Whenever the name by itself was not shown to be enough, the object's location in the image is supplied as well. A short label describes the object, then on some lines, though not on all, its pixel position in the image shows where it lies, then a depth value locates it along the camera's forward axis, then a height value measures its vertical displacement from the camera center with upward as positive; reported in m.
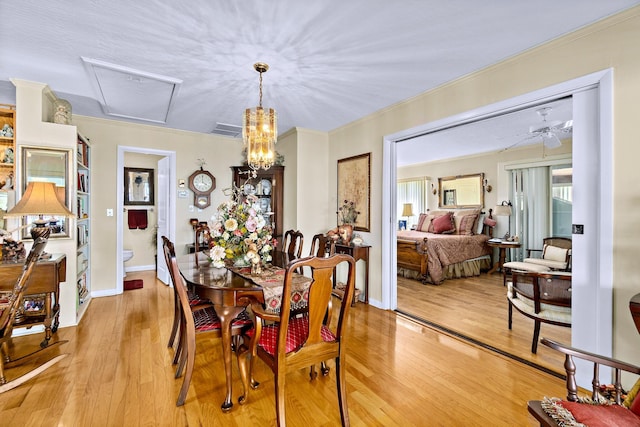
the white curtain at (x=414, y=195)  7.52 +0.48
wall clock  4.82 +0.44
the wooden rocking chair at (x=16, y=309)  2.00 -0.67
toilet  5.26 -0.76
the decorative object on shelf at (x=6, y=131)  3.09 +0.86
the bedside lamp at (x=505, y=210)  5.52 +0.06
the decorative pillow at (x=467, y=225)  5.96 -0.24
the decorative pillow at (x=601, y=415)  1.11 -0.78
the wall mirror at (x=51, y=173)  3.00 +0.42
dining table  1.86 -0.51
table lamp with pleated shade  2.58 +0.08
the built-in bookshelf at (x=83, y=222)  3.54 -0.12
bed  4.92 -0.67
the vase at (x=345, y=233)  4.12 -0.28
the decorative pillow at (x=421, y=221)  6.81 -0.18
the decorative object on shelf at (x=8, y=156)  3.08 +0.59
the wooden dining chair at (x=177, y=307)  2.16 -0.76
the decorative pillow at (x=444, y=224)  6.15 -0.24
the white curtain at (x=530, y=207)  5.32 +0.12
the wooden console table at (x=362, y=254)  3.94 -0.55
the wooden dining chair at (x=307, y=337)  1.55 -0.75
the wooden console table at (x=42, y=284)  2.56 -0.65
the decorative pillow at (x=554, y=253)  4.17 -0.58
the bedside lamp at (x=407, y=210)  7.50 +0.08
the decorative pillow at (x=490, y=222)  5.91 -0.18
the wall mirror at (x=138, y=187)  5.93 +0.53
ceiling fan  3.55 +1.07
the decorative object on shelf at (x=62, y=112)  3.20 +1.11
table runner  1.90 -0.49
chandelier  2.69 +0.75
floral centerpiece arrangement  2.32 -0.17
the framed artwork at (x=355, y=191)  4.07 +0.31
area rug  4.69 -1.19
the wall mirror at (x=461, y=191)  6.29 +0.49
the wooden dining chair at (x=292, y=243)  3.12 -0.34
